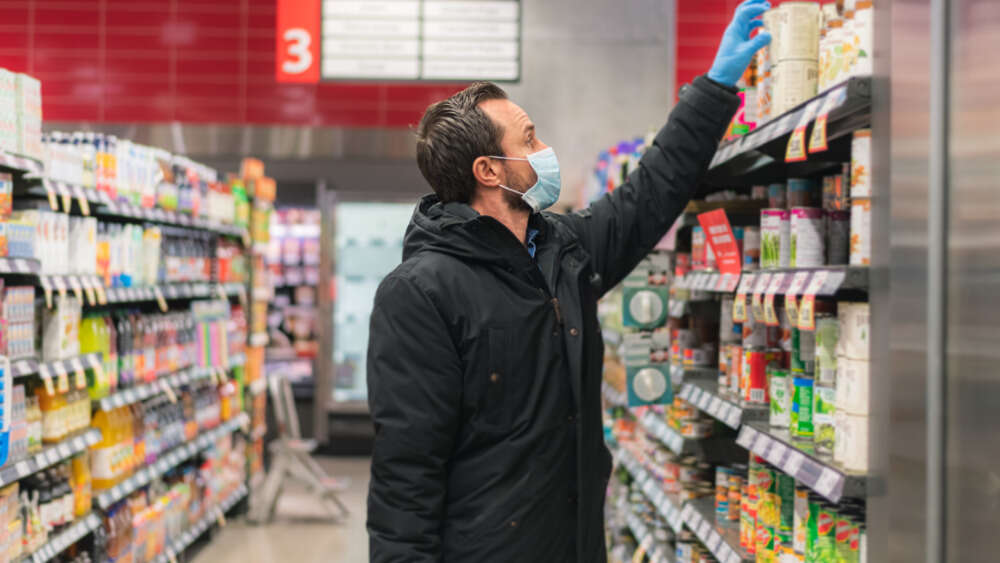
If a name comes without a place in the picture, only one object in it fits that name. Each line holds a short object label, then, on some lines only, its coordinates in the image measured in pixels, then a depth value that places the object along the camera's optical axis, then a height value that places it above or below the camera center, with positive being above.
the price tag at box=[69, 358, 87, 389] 4.29 -0.43
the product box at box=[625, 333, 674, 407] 3.52 -0.34
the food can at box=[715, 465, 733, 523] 3.28 -0.71
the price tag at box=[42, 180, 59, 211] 4.01 +0.34
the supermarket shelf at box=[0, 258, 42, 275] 3.67 +0.04
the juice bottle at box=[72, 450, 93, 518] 4.56 -0.99
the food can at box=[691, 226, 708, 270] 3.53 +0.13
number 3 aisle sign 7.02 +1.73
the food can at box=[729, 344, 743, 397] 3.09 -0.27
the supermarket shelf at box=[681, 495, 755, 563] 2.93 -0.82
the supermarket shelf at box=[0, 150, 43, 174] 3.65 +0.44
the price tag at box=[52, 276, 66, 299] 4.12 -0.04
